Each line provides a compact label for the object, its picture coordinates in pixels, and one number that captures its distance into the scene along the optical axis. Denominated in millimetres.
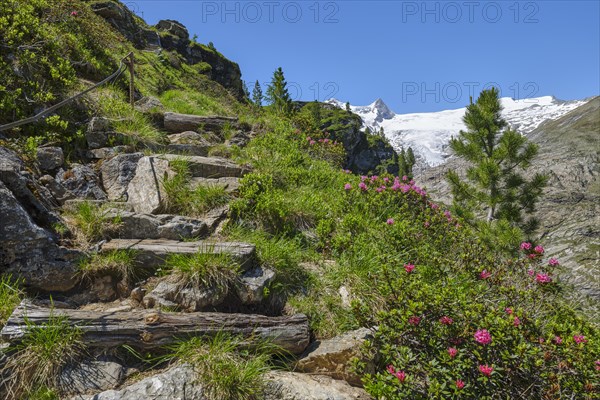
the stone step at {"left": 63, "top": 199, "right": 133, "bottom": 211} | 5047
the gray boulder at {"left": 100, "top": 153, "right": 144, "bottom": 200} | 6040
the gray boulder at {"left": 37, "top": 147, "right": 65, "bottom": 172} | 5656
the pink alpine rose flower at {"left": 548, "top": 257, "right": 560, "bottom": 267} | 4686
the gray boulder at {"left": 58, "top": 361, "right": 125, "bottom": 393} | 2953
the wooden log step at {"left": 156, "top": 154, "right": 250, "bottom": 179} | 6668
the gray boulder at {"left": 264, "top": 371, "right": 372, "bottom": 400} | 3195
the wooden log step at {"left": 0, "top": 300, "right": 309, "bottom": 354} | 3124
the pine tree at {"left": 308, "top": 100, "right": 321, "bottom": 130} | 74969
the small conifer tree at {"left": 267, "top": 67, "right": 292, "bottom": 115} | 16269
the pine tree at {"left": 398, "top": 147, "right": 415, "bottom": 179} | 107075
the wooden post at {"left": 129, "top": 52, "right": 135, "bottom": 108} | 8190
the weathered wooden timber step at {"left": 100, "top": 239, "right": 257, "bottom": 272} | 4301
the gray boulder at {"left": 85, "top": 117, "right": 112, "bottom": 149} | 6961
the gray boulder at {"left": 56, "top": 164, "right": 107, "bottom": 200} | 5605
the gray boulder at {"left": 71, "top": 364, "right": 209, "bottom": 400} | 2910
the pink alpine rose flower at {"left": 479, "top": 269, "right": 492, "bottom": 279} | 4688
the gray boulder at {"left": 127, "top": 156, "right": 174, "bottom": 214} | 5590
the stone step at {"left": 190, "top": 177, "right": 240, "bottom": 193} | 6201
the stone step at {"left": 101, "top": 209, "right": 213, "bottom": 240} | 4824
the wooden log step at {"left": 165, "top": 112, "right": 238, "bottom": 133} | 9219
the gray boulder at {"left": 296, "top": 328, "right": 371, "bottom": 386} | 3611
